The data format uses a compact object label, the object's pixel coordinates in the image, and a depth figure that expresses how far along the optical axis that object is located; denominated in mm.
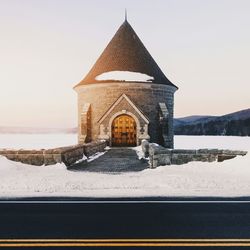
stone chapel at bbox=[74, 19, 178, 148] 31844
